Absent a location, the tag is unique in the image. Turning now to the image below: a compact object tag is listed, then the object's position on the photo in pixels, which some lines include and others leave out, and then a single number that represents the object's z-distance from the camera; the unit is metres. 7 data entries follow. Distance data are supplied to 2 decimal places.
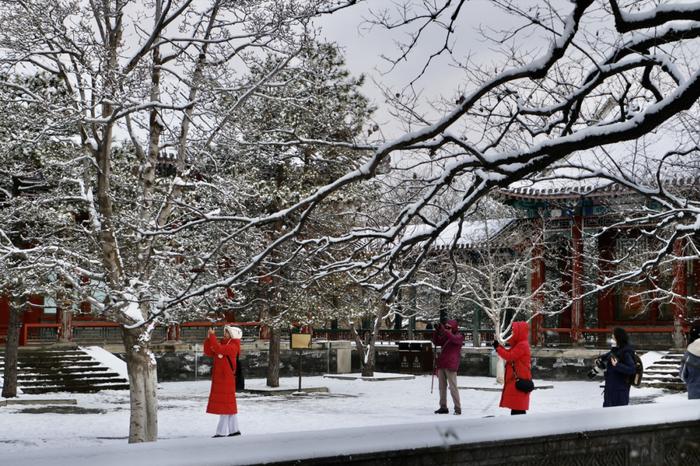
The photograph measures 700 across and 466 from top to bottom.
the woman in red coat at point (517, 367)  11.12
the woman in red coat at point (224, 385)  12.64
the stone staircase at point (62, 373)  21.84
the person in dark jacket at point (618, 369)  11.14
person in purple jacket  16.19
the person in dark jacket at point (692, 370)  11.55
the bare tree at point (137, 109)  12.39
